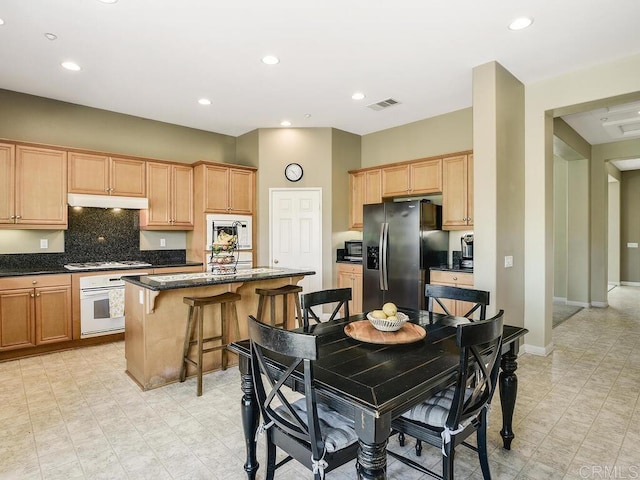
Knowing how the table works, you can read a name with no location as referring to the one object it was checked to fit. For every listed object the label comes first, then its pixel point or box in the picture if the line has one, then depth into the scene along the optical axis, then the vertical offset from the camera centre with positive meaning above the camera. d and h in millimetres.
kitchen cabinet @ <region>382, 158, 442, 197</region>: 4922 +867
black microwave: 5702 -172
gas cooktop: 4312 -308
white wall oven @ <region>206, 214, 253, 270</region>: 5270 +151
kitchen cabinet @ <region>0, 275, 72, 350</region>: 3764 -753
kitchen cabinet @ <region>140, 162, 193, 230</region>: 5047 +612
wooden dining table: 1347 -580
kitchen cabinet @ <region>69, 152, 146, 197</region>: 4438 +839
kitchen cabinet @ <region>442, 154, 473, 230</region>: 4570 +594
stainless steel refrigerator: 4598 -147
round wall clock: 5672 +1058
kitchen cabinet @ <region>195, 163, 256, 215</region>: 5258 +791
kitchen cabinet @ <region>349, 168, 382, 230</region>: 5598 +770
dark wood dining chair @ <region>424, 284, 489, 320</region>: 2479 -403
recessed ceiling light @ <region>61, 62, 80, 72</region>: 3555 +1739
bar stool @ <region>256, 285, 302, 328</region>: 3646 -610
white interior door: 5668 +198
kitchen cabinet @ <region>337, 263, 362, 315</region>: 5445 -632
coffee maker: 4545 -160
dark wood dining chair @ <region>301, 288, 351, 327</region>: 2465 -421
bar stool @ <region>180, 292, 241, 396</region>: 3096 -776
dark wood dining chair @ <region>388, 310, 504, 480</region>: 1573 -820
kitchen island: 3100 -723
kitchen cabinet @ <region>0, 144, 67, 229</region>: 4004 +616
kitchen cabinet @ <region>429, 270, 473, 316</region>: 4238 -525
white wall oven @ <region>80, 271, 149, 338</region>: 4211 -759
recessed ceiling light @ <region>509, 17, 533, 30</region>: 2820 +1706
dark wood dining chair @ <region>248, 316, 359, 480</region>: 1455 -829
